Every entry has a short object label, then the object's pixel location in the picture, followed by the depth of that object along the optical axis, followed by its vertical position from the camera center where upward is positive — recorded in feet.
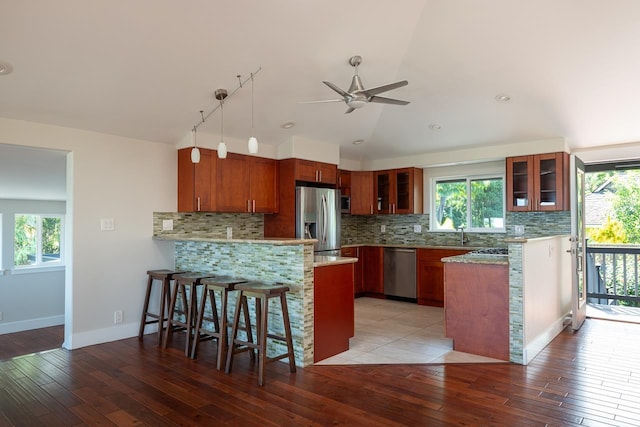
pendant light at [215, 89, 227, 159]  12.03 +3.68
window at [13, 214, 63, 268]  20.70 -1.05
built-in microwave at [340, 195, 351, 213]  22.23 +0.81
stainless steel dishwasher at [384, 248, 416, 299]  20.93 -2.75
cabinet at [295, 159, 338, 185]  18.25 +2.16
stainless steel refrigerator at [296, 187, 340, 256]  18.17 +0.09
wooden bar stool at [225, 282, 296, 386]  10.69 -2.77
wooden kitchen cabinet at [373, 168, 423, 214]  21.86 +1.49
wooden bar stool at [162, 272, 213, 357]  12.87 -2.79
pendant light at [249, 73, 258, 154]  11.27 +2.01
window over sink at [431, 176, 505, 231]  20.51 +0.76
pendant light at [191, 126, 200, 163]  13.32 +2.04
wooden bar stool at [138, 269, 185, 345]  14.08 -2.69
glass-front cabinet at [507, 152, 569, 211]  17.13 +1.52
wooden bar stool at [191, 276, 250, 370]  11.53 -2.86
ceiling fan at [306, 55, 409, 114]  11.03 +3.43
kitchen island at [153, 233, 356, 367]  11.59 -1.50
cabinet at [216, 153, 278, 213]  16.35 +1.45
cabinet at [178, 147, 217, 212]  15.46 +1.42
